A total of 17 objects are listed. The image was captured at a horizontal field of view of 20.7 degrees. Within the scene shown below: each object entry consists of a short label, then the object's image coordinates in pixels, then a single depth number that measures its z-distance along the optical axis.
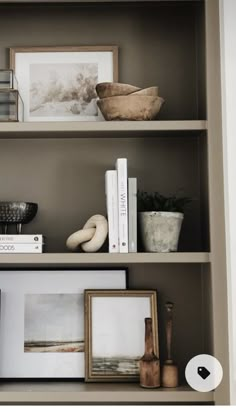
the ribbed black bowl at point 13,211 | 2.34
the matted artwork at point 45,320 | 2.38
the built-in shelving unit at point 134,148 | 2.44
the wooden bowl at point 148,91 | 2.27
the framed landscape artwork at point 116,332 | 2.34
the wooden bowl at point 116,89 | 2.28
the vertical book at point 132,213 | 2.22
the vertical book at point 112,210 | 2.23
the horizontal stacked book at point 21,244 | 2.24
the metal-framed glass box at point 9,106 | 2.29
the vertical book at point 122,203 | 2.22
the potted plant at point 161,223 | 2.24
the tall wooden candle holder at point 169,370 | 2.23
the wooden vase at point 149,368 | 2.22
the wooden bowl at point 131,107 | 2.25
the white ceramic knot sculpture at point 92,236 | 2.26
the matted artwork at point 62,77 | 2.49
